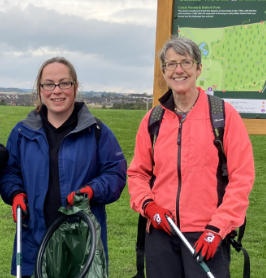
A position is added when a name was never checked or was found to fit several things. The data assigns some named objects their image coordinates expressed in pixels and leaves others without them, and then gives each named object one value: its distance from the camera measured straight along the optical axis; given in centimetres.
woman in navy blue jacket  303
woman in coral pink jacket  266
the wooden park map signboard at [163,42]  412
